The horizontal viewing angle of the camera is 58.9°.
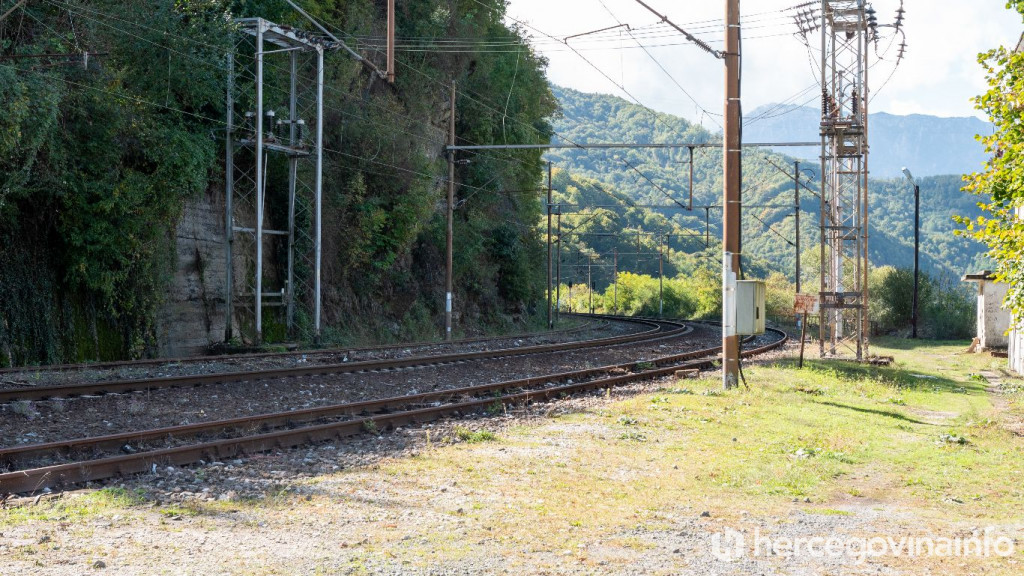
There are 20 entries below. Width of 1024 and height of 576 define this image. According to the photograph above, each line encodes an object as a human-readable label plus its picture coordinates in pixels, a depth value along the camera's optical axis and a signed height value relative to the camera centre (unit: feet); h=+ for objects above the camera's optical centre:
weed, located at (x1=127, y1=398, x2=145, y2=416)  43.63 -5.93
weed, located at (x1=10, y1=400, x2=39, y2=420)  41.14 -5.63
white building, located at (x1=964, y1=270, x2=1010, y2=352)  117.50 -4.07
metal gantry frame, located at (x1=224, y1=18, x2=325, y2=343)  85.30 +10.85
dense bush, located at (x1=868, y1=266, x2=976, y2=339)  161.58 -3.45
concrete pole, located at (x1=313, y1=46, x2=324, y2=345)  89.39 +5.92
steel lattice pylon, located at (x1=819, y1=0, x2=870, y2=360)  85.76 +12.87
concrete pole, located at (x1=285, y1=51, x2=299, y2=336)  90.84 +11.08
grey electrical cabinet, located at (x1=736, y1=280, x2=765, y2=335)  59.11 -1.36
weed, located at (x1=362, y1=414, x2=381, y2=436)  40.40 -6.28
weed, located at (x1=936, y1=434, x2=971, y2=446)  39.99 -6.75
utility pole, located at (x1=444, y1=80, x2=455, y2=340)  111.24 +1.89
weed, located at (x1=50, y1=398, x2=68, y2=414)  42.78 -5.72
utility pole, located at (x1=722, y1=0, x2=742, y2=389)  59.16 +5.61
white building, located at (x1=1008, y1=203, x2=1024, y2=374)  85.56 -6.33
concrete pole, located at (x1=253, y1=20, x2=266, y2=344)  83.82 +9.09
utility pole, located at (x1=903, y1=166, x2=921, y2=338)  154.28 +9.02
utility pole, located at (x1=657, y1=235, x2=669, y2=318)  238.27 -3.25
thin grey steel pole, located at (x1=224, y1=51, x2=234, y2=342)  84.07 +7.89
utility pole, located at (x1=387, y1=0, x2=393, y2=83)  70.38 +19.35
